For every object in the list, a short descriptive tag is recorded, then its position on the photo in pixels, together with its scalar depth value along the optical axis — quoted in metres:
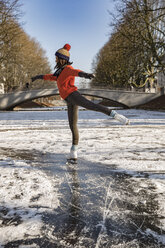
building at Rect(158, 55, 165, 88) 46.97
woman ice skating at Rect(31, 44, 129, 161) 3.27
